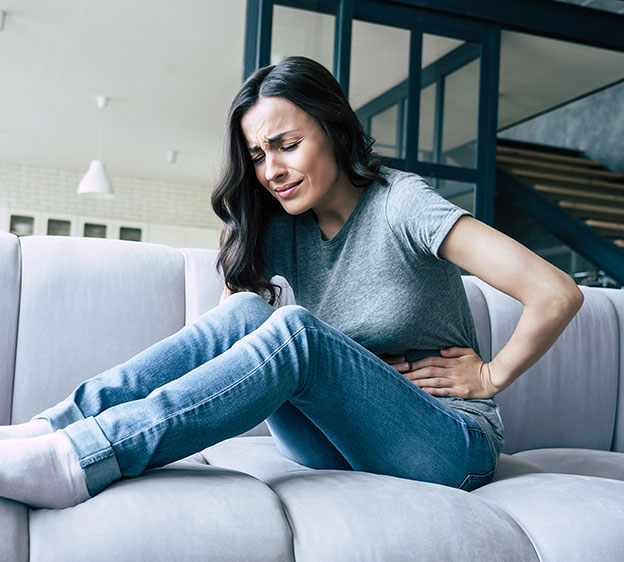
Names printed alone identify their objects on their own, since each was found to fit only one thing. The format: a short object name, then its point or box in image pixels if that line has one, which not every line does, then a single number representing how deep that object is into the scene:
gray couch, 0.87
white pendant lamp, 5.88
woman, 0.93
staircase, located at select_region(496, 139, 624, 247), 5.38
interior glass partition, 3.63
